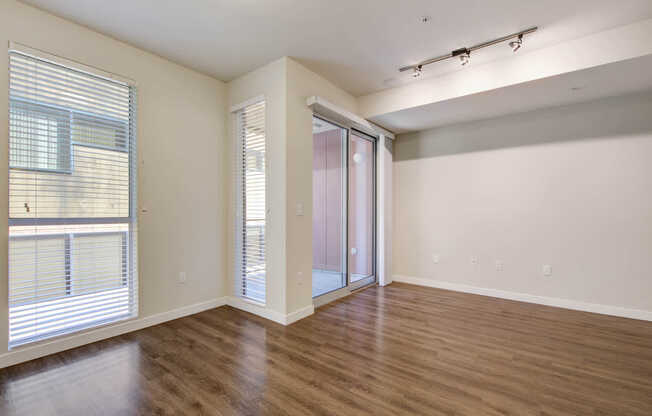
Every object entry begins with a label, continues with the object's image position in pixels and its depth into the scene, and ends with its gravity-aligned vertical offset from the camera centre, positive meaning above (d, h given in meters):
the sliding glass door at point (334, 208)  4.19 +0.01
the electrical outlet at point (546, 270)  3.85 -0.80
